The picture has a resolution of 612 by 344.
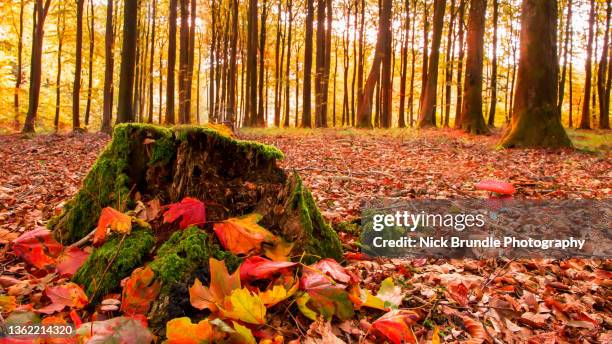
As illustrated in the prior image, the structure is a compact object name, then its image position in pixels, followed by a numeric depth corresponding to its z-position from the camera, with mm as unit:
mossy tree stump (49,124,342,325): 2141
